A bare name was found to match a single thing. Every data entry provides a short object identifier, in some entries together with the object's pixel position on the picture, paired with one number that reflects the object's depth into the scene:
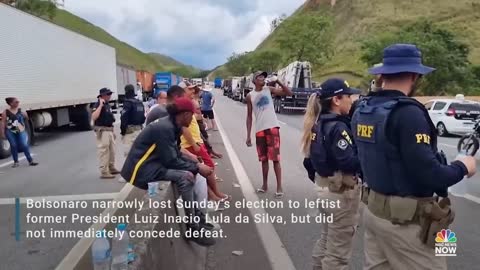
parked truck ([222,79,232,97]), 64.50
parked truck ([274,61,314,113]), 30.25
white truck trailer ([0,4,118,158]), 14.12
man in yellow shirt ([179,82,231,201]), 7.09
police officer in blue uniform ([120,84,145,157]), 9.63
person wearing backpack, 11.82
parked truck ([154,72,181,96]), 50.81
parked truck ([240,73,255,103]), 42.16
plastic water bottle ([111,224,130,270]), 2.92
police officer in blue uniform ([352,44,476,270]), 2.53
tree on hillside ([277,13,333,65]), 63.97
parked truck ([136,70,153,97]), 49.97
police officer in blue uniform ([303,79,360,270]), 3.92
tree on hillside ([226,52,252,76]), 117.75
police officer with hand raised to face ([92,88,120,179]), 10.06
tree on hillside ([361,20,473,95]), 38.75
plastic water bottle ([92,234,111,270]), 3.49
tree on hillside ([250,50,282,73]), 90.00
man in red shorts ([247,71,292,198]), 7.75
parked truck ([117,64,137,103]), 36.78
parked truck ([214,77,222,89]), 120.28
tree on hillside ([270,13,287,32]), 96.16
